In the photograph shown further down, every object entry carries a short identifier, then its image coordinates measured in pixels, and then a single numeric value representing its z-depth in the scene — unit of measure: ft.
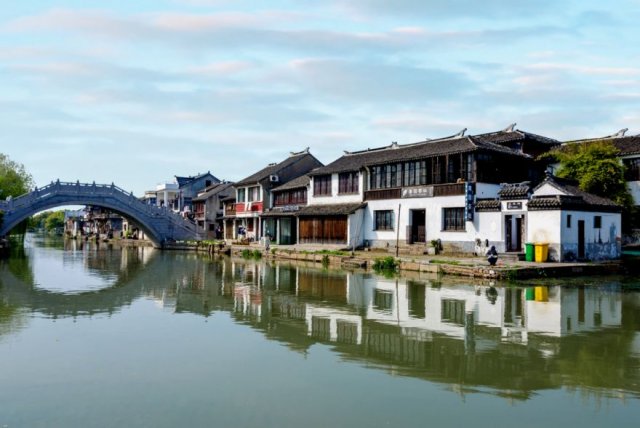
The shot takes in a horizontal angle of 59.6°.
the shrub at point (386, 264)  82.72
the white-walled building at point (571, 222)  77.05
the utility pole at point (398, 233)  91.17
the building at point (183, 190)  204.03
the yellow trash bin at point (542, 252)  77.02
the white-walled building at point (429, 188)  90.74
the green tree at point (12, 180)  155.22
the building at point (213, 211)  178.19
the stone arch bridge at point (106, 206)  124.47
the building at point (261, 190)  145.59
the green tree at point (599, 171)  91.30
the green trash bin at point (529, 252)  78.02
